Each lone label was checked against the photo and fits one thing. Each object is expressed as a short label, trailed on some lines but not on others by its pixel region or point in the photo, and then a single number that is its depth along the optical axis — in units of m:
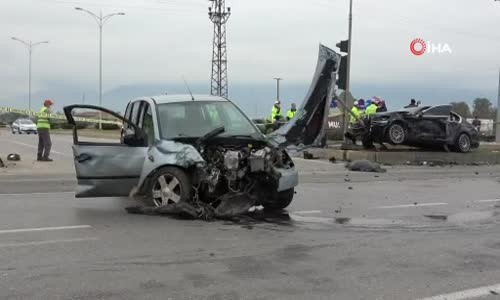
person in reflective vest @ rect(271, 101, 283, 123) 24.43
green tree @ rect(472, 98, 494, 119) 81.97
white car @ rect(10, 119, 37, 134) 46.90
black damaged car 18.92
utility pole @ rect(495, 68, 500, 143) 31.88
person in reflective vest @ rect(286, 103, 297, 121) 23.19
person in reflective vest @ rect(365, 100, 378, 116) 21.37
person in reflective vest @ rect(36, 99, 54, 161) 16.45
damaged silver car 8.10
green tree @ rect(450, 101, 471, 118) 69.11
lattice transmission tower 51.72
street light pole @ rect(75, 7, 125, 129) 47.92
